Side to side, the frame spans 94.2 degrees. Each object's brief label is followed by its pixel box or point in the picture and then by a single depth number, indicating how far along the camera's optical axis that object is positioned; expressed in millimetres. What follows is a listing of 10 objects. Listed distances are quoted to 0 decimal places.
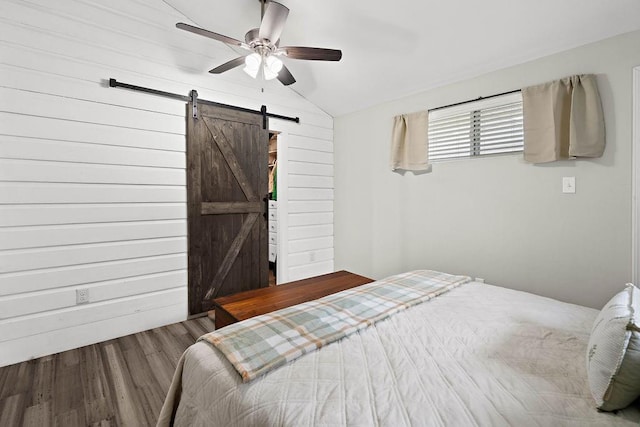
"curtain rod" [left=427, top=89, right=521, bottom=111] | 2596
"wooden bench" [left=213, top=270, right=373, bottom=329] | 1936
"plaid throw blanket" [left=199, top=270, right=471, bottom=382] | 1121
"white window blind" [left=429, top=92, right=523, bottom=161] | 2607
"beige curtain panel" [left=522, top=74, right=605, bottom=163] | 2145
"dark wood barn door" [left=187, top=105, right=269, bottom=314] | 3033
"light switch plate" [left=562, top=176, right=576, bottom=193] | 2271
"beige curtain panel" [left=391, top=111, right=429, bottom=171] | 3199
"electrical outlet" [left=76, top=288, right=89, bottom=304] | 2441
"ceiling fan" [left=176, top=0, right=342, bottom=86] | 2061
